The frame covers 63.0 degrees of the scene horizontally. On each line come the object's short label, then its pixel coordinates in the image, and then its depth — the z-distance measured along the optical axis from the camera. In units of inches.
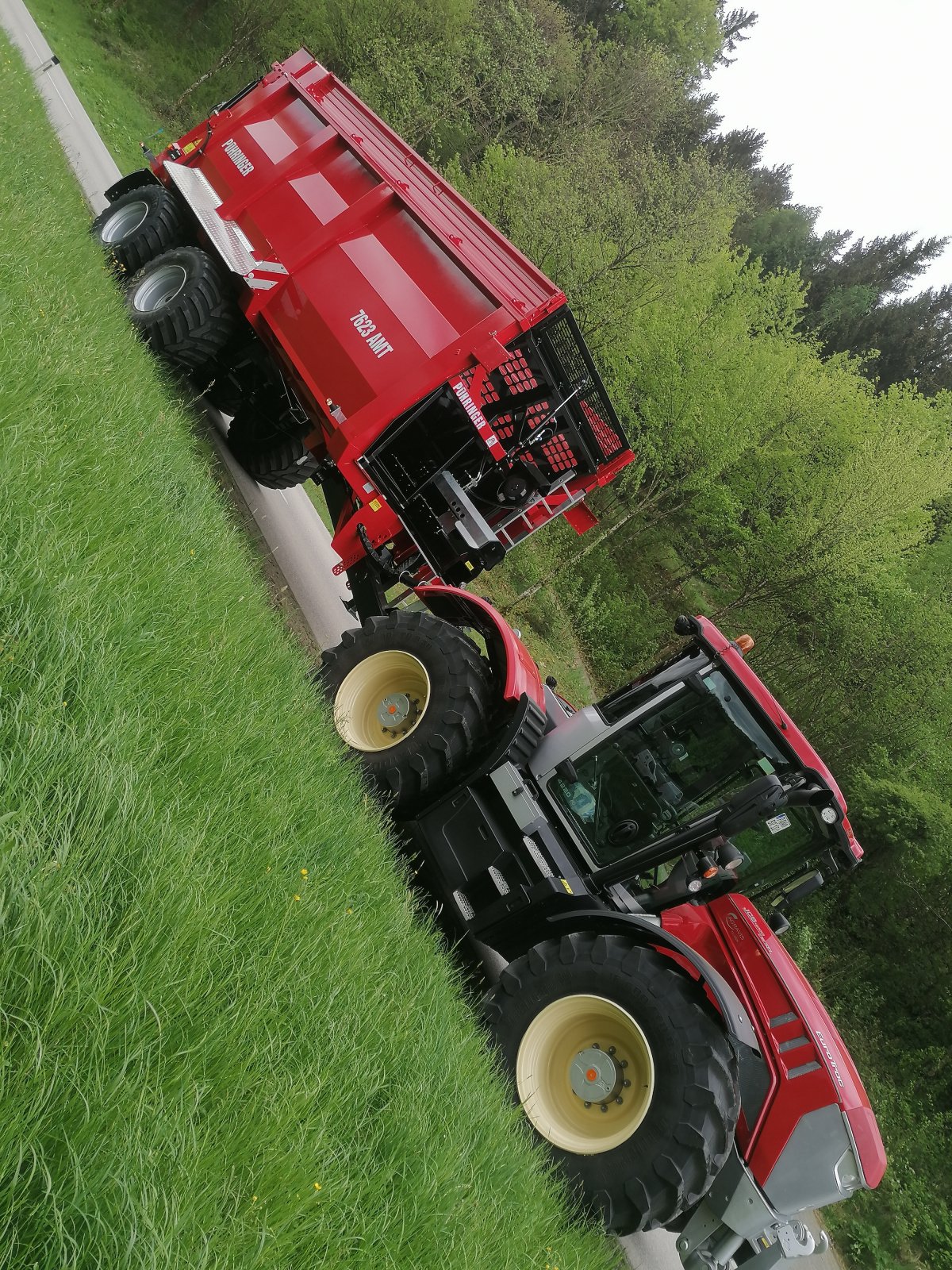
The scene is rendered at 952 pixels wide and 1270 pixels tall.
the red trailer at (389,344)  214.5
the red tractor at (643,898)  135.3
